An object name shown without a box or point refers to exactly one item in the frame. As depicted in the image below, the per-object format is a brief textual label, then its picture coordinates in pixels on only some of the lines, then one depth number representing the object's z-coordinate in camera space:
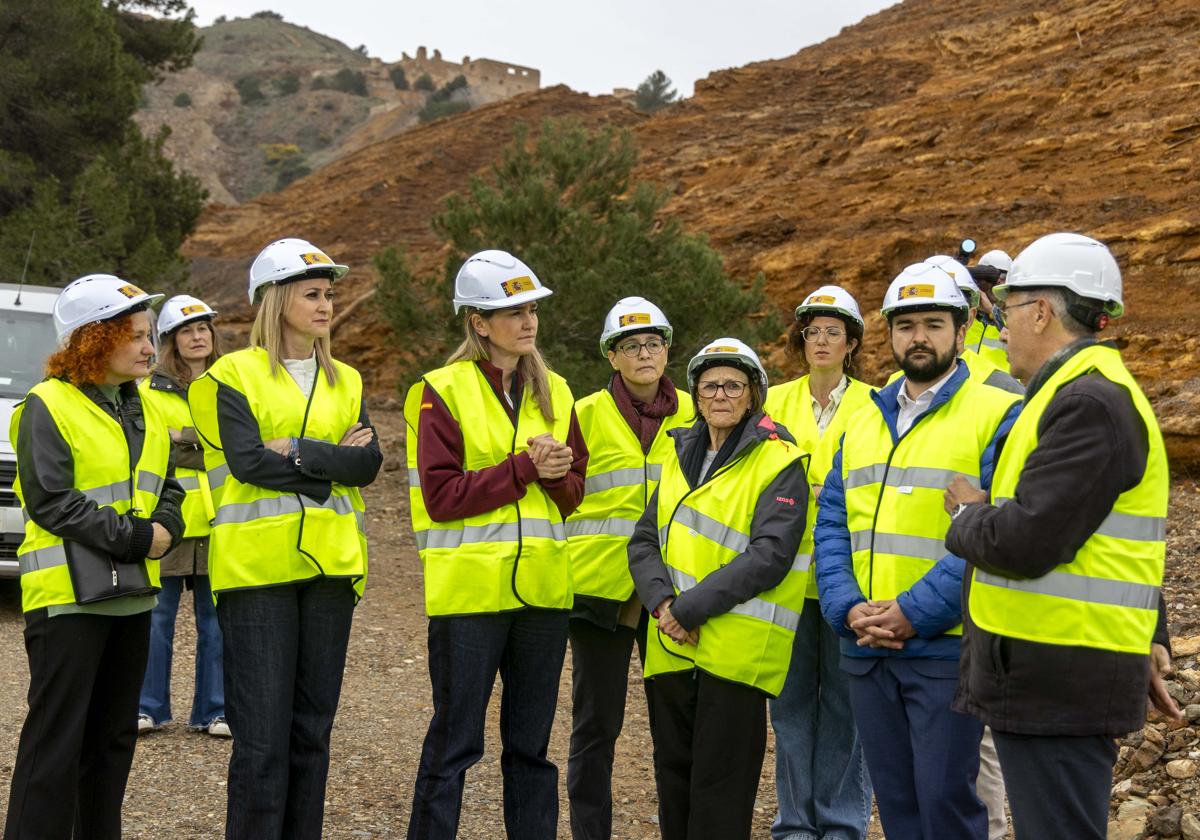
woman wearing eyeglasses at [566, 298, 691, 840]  4.93
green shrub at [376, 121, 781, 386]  12.69
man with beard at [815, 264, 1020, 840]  3.91
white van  8.72
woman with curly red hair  4.11
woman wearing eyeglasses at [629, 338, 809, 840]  4.23
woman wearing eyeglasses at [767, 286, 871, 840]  5.03
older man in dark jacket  3.10
